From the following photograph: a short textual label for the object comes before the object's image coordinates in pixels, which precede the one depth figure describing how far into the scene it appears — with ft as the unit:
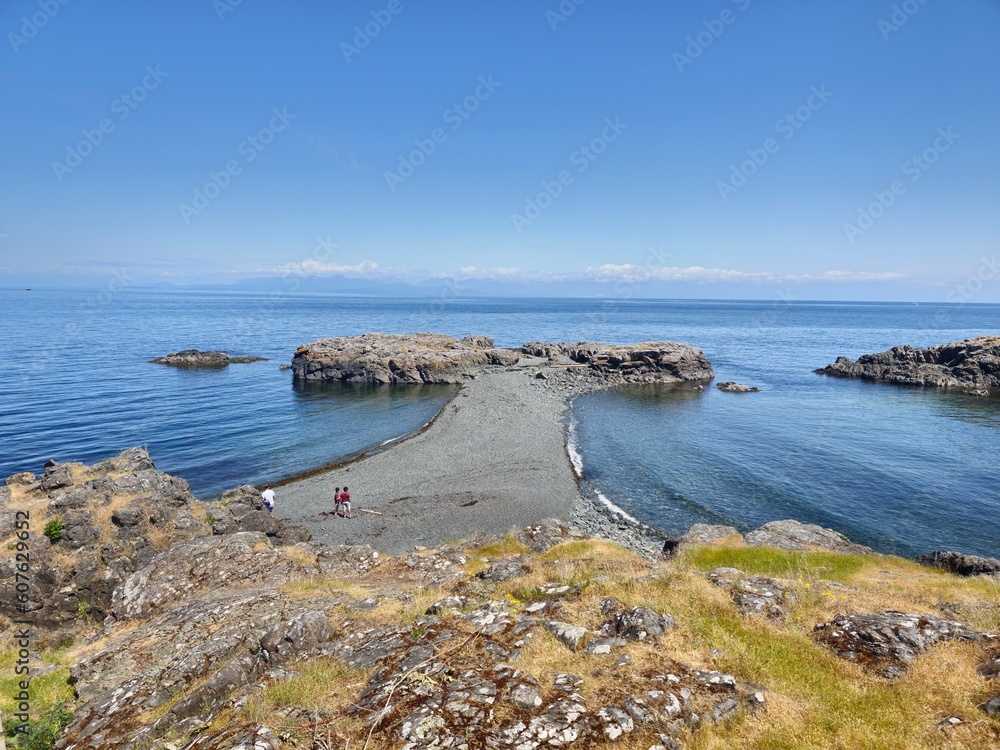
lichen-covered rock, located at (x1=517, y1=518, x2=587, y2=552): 80.60
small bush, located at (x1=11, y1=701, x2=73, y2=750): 32.96
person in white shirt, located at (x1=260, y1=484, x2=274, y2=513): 102.53
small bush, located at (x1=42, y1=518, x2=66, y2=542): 68.39
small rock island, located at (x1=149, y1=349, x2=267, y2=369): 282.97
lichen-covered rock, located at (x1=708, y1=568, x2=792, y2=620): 40.81
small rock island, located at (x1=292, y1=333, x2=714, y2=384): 263.70
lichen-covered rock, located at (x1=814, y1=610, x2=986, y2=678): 32.86
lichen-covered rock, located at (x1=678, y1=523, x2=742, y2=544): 86.58
